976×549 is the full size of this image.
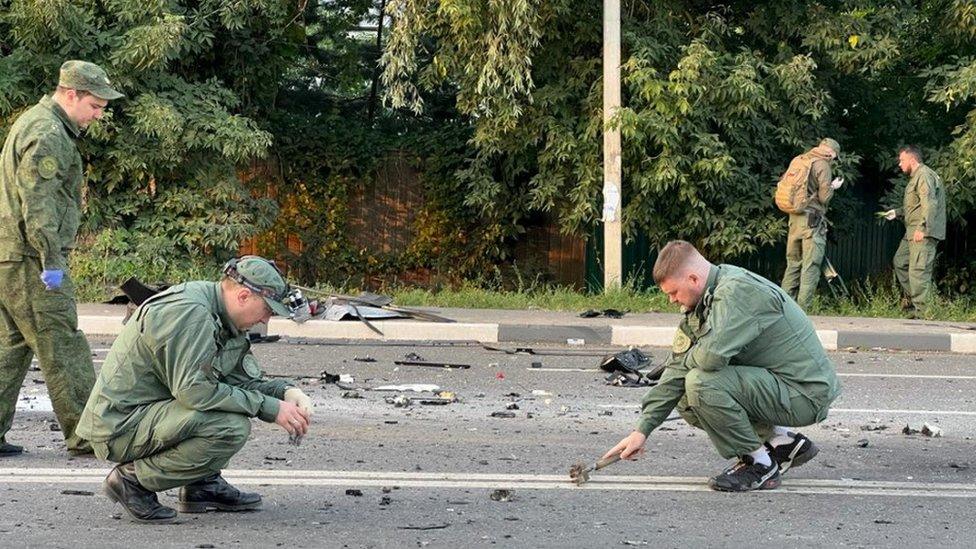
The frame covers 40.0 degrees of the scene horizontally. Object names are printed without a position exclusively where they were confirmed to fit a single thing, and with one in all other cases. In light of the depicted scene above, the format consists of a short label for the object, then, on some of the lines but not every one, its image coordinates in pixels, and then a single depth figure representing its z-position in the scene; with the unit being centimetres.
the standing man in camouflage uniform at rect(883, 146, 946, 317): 1479
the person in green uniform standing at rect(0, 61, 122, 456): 650
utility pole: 1571
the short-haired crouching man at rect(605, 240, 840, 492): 596
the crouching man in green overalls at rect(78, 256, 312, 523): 519
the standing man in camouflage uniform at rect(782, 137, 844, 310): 1492
